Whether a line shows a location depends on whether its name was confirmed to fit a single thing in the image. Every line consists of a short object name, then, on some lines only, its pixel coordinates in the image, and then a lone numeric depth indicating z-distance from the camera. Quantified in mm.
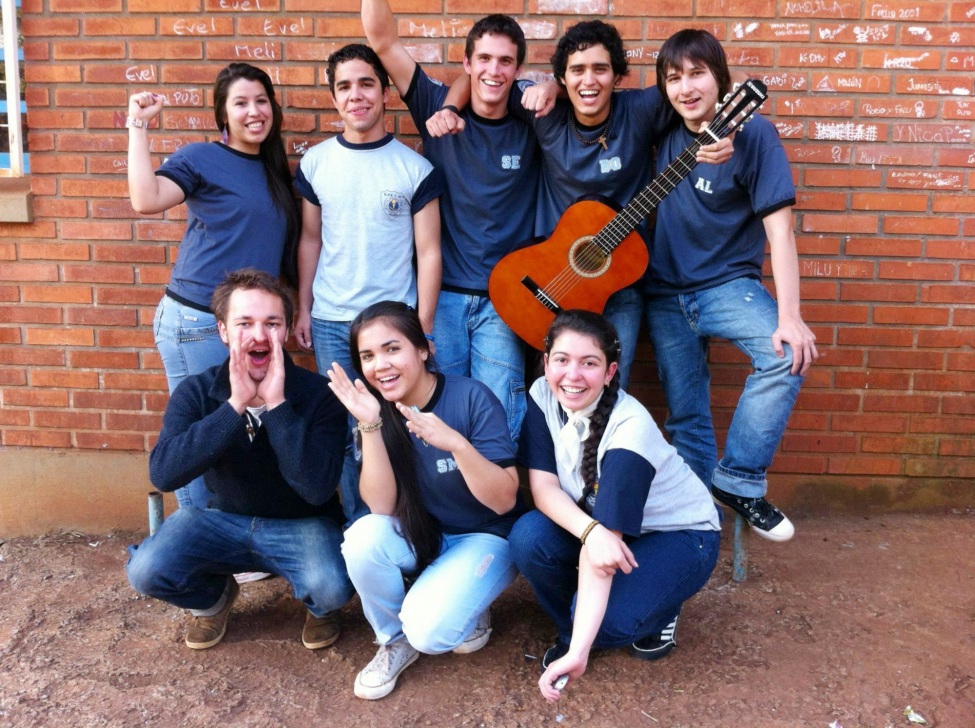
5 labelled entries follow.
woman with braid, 2613
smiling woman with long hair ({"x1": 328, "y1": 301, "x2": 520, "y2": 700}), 2750
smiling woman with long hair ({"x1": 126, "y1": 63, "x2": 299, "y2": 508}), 3357
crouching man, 2809
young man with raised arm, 3449
